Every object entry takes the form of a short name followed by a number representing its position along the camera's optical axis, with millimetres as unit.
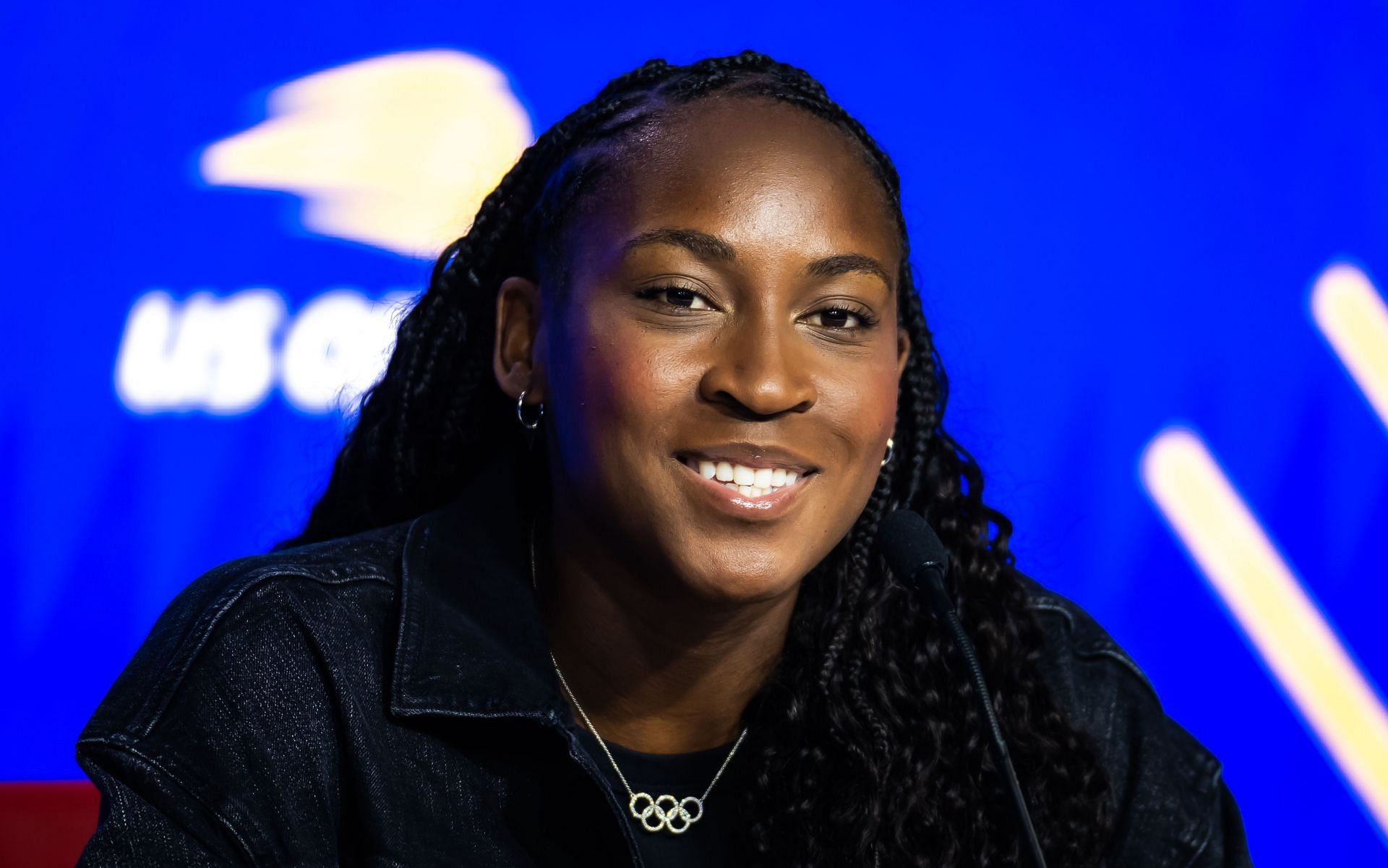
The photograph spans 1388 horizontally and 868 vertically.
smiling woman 2957
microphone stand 2880
